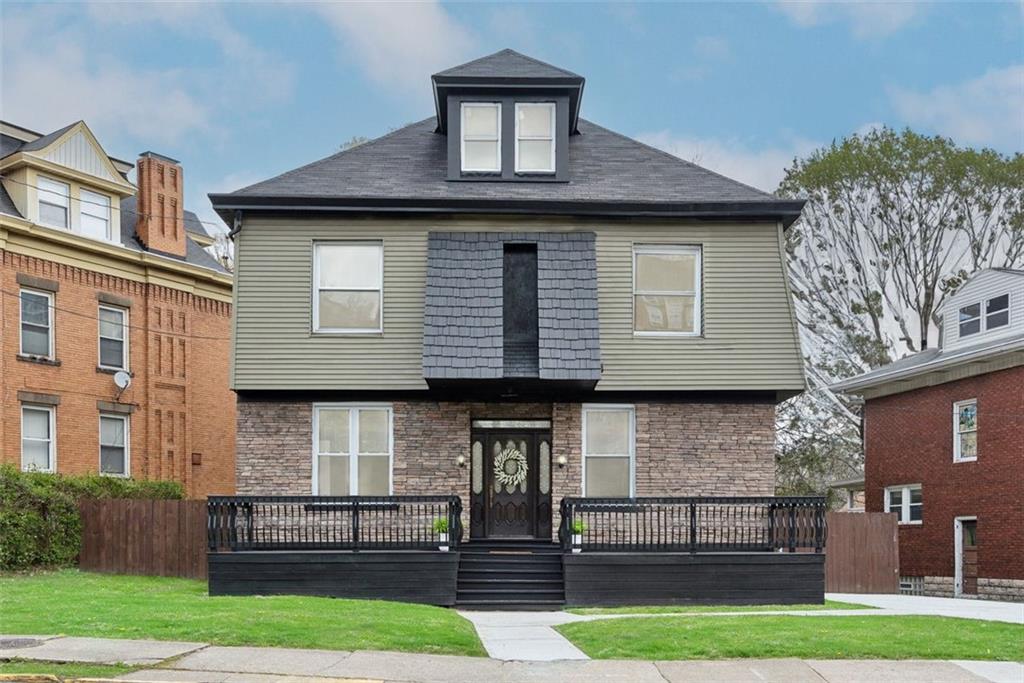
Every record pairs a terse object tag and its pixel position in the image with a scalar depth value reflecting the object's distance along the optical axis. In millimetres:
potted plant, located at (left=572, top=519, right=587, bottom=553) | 18859
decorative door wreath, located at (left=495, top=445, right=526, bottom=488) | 20797
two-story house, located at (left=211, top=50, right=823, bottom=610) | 20188
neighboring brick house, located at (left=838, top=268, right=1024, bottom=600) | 25359
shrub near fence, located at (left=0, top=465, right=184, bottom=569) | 23281
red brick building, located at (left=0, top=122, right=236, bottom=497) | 26781
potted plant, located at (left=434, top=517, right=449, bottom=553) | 18800
